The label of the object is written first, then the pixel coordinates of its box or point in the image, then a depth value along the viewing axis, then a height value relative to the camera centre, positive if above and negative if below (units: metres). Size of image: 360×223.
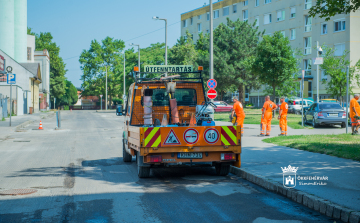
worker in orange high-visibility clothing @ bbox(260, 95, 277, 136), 16.50 -0.37
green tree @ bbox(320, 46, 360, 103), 30.75 +2.82
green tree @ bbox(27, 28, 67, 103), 92.12 +10.62
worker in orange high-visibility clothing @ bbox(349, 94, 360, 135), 15.41 -0.25
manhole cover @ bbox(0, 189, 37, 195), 6.89 -1.56
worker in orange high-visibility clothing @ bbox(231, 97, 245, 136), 15.50 -0.18
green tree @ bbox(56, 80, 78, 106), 100.38 +2.95
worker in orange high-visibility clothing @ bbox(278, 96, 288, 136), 16.40 -0.49
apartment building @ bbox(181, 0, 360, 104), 42.28 +10.31
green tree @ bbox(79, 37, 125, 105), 88.38 +10.13
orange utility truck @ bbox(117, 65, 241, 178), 7.79 -0.45
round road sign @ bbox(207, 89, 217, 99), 18.34 +0.69
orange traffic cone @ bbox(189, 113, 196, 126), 9.00 -0.32
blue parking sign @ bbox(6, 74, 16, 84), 25.19 +1.85
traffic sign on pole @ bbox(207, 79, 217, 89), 18.41 +1.18
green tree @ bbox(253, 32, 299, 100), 28.58 +3.48
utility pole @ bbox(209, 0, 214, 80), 19.82 +3.44
